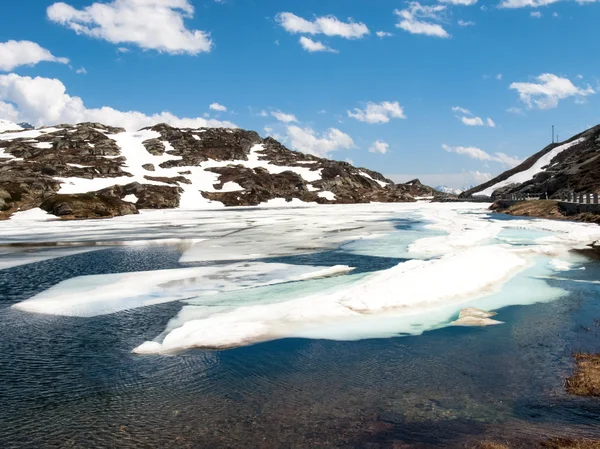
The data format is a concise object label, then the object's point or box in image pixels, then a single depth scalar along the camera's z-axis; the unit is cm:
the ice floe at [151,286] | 1524
